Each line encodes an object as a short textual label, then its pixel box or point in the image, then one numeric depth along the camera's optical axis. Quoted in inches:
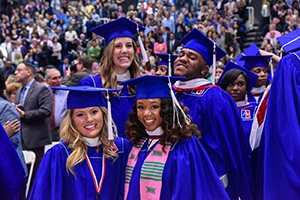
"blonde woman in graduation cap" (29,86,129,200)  133.3
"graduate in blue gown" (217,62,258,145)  206.7
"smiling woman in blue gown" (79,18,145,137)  165.6
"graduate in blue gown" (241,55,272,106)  227.9
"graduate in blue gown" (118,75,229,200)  130.7
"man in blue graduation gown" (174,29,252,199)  153.3
